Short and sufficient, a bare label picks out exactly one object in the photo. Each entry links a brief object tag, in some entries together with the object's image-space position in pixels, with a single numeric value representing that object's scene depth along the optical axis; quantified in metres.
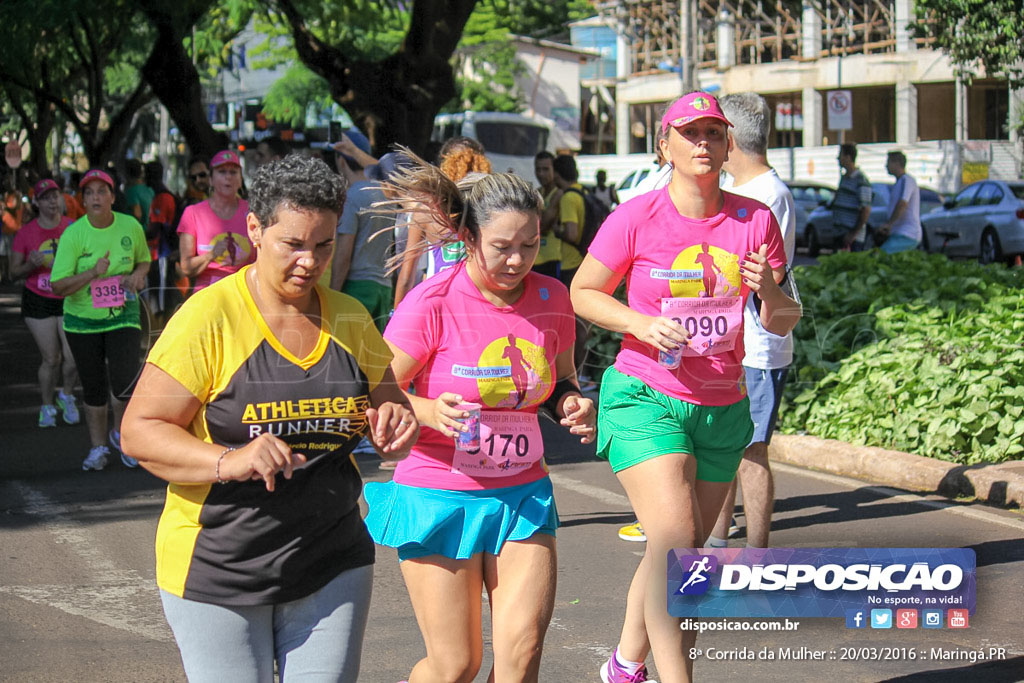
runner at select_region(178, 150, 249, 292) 8.38
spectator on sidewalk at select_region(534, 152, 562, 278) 11.04
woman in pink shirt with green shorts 4.41
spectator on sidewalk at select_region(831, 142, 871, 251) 13.84
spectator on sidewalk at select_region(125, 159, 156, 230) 15.38
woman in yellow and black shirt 3.11
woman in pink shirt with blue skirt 3.73
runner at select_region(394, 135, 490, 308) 6.15
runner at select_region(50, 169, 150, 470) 8.53
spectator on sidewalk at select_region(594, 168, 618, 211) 24.38
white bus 37.00
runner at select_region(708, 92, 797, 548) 5.91
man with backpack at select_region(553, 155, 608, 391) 11.11
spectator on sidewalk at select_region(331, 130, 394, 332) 8.74
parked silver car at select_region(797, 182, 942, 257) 27.86
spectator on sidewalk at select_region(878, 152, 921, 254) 12.79
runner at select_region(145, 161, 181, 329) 14.41
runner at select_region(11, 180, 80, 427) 10.15
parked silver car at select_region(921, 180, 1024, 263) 24.03
